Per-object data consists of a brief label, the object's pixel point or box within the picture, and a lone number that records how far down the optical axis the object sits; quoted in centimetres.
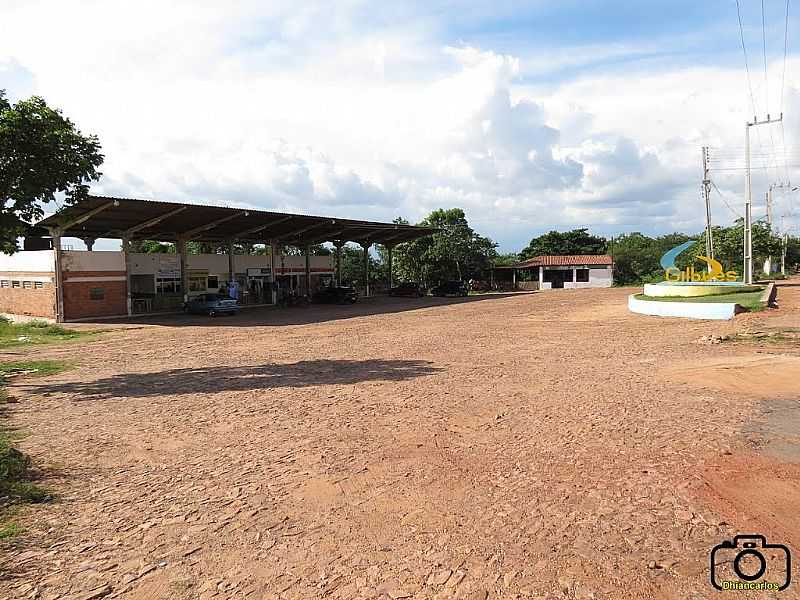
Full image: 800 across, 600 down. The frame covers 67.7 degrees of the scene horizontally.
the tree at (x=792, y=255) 7925
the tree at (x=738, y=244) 5444
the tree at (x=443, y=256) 5400
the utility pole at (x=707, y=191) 4136
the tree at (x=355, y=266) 6009
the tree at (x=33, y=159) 1098
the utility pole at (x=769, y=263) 6934
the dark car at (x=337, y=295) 4097
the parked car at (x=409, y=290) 4928
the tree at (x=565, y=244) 7344
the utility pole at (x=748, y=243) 3856
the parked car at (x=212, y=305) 3188
